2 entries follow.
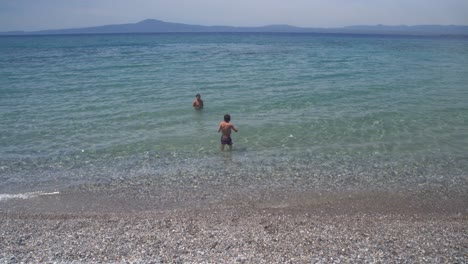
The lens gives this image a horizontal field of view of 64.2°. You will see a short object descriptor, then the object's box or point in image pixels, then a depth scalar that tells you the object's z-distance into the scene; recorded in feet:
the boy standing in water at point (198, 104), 63.93
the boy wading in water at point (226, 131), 44.65
